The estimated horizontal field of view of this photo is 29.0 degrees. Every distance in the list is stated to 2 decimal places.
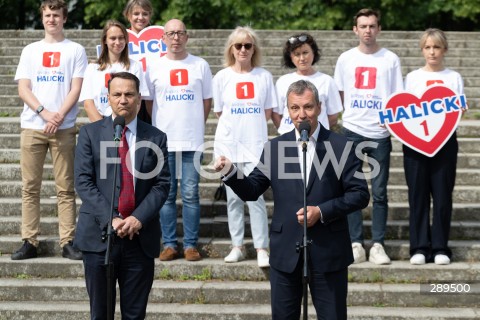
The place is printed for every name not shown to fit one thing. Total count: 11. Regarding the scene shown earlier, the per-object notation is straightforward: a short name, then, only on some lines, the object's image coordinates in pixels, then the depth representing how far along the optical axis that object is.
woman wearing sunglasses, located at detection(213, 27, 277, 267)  8.38
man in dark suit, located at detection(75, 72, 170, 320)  6.11
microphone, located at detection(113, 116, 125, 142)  5.82
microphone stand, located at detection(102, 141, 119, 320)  5.71
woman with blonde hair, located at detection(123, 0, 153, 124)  9.23
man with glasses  8.45
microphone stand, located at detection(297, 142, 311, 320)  5.46
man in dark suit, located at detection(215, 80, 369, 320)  5.80
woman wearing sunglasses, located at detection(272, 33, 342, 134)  8.38
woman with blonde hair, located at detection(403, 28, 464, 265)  8.41
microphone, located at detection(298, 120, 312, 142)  5.55
